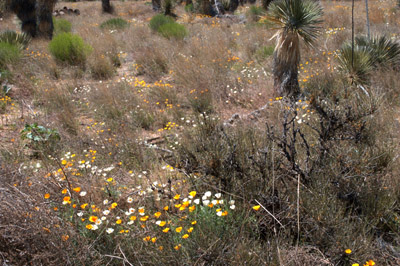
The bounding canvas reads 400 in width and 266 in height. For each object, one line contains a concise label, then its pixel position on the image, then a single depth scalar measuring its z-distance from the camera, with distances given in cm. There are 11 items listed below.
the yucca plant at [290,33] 576
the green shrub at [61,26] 1362
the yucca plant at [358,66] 599
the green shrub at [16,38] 934
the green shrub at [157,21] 1295
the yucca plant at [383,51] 633
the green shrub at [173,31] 1055
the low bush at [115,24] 1415
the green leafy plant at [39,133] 466
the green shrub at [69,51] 884
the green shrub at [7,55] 802
